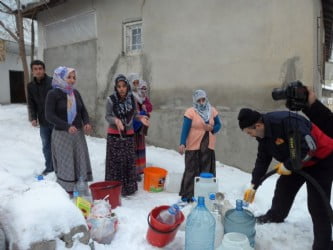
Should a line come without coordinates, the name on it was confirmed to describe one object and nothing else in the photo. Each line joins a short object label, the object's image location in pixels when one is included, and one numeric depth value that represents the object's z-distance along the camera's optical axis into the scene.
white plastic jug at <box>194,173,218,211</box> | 3.75
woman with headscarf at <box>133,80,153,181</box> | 5.17
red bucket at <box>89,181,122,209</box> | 3.91
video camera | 2.73
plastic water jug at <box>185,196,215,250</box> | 2.85
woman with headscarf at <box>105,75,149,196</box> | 4.43
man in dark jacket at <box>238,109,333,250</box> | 2.92
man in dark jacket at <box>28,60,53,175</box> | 5.14
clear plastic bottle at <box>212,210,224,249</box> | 3.05
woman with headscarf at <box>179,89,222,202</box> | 4.34
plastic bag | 3.07
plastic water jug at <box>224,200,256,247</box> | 3.06
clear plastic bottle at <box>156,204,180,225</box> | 3.11
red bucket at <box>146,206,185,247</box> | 2.99
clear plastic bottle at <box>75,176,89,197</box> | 4.17
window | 7.83
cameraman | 2.92
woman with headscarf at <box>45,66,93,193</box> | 4.11
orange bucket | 4.81
